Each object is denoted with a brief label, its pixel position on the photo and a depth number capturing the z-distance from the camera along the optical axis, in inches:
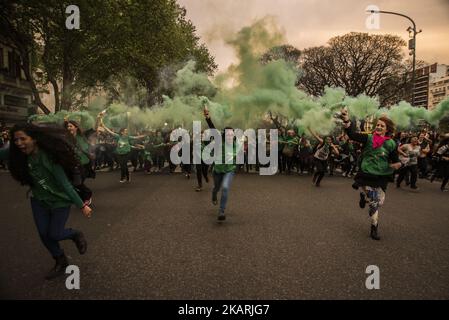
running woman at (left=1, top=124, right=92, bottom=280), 163.9
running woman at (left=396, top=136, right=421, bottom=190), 456.2
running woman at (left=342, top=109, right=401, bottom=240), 233.3
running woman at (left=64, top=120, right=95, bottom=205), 279.3
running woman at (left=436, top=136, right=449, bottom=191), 452.8
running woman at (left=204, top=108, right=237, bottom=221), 273.9
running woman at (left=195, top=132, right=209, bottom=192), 432.1
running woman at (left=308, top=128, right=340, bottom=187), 466.3
